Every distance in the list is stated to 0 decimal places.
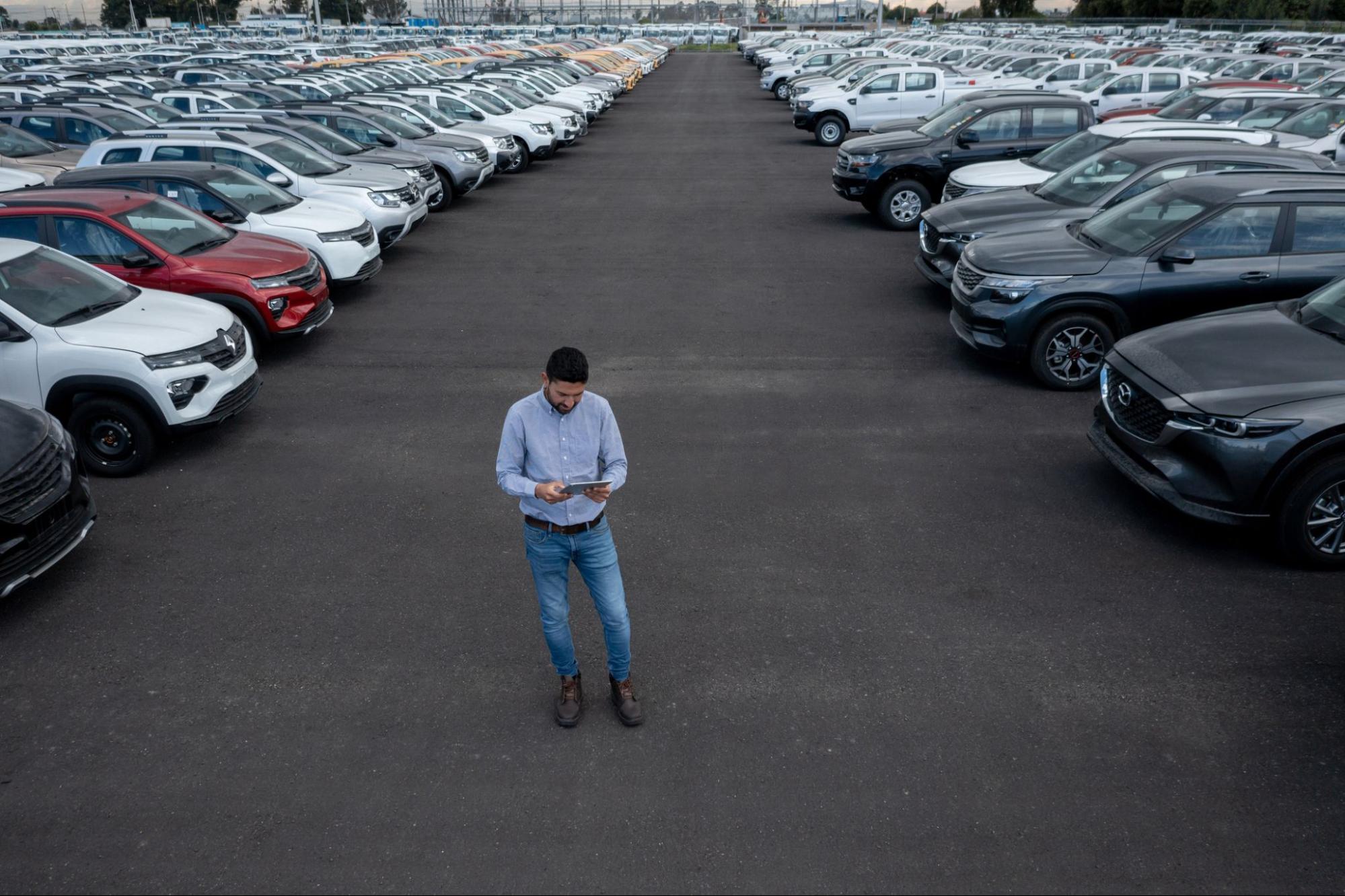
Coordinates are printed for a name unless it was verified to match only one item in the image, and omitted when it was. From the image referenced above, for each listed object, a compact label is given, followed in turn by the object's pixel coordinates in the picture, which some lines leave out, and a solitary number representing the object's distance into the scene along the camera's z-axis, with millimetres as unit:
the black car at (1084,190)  10461
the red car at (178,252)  8938
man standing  4305
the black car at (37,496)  5473
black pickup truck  14961
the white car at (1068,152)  12344
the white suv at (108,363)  7145
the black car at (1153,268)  8312
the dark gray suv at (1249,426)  5773
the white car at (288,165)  12883
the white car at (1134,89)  23109
